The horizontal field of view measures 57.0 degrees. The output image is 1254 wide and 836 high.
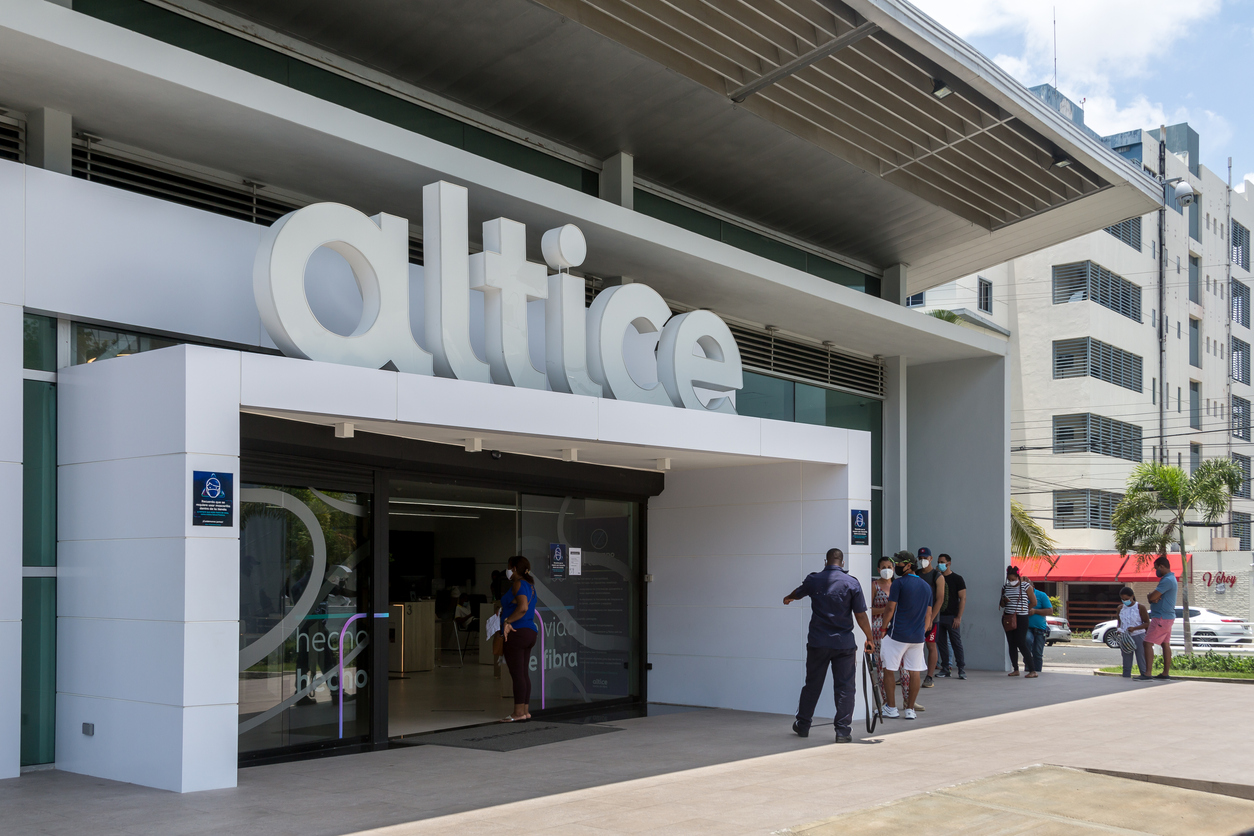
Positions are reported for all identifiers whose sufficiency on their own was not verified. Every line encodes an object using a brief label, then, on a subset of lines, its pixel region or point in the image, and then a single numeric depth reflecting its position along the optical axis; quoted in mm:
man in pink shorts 15875
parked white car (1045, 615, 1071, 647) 34081
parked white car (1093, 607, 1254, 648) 29625
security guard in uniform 10711
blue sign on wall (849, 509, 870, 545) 12414
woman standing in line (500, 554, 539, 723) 11625
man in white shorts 12133
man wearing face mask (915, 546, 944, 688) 14969
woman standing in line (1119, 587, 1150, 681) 17031
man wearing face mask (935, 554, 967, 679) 16875
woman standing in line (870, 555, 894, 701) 12594
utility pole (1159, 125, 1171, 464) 40750
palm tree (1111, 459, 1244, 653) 22484
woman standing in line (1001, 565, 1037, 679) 17062
